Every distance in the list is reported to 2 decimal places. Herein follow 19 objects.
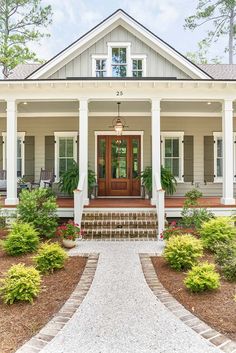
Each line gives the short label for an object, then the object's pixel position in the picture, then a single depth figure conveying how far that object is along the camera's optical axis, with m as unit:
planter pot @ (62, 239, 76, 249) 6.37
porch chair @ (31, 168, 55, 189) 10.30
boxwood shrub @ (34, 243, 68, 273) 4.82
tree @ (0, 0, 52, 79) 20.27
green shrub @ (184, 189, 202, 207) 7.72
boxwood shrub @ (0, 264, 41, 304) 3.68
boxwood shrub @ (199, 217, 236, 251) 5.93
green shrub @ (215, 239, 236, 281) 4.49
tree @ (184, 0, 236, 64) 20.03
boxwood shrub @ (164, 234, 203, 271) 4.89
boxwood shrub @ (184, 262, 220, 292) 3.89
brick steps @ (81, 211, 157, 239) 7.18
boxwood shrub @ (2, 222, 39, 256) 5.78
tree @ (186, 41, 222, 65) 24.14
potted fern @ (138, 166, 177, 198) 9.23
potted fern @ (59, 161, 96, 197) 9.18
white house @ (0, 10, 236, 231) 10.25
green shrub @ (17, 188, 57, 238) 7.04
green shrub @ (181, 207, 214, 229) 7.31
